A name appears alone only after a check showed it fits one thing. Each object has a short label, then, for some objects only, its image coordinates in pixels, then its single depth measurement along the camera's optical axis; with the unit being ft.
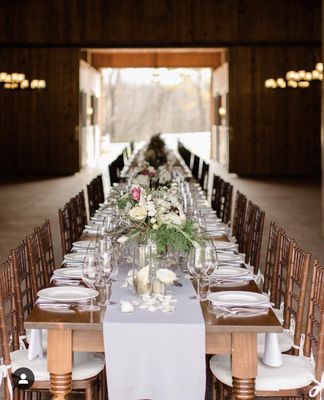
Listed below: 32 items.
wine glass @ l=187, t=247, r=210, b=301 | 11.54
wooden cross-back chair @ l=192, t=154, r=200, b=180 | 42.84
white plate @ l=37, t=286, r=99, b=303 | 11.60
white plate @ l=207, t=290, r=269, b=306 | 11.35
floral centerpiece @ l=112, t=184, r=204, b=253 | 12.67
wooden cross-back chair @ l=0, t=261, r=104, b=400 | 11.55
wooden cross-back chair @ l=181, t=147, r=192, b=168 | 52.17
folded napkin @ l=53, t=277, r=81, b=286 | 12.78
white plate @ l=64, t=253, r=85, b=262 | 14.48
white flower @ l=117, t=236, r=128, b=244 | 13.12
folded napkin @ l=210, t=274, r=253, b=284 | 13.01
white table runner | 10.58
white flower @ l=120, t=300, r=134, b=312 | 11.07
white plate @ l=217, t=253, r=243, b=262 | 14.58
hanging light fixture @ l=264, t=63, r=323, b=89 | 62.90
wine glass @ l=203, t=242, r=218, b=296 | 11.57
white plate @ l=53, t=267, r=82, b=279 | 13.14
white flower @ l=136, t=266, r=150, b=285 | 11.67
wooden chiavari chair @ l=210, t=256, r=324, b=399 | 11.30
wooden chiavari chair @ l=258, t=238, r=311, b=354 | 12.76
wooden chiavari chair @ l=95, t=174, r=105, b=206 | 30.54
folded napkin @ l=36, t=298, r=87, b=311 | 11.33
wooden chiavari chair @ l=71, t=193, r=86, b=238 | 21.75
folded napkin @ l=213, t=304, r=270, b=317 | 11.07
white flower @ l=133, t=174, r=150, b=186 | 24.68
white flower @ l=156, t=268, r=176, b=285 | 11.40
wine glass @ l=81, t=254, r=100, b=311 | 11.43
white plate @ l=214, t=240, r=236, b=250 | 15.93
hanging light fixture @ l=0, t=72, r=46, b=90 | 63.46
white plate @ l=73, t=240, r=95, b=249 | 15.96
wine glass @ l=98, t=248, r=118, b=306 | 11.50
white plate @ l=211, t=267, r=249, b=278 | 13.26
